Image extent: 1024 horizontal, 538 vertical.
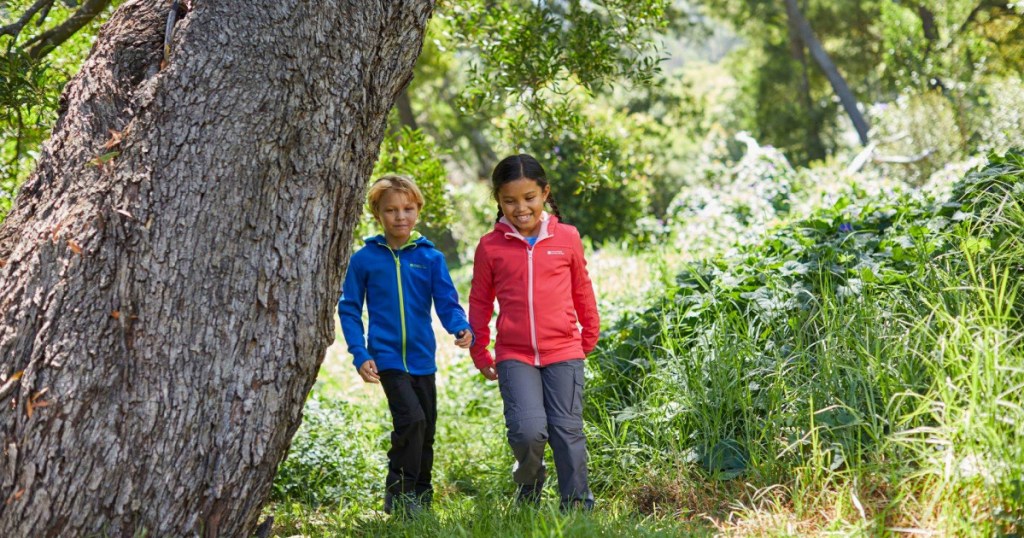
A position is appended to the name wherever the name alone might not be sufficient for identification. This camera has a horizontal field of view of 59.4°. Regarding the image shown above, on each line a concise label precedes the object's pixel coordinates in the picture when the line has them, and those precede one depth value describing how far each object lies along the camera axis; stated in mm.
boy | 4055
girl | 3762
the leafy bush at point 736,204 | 8727
